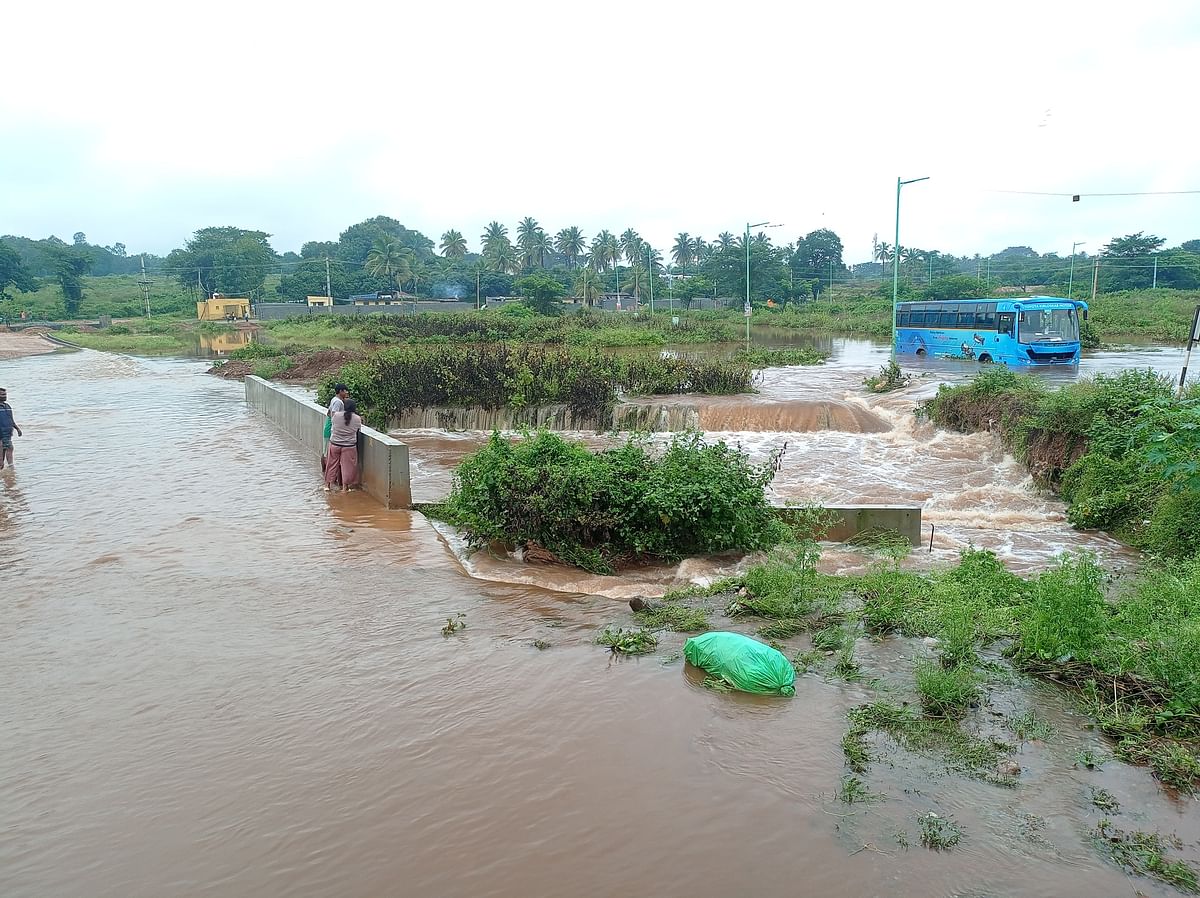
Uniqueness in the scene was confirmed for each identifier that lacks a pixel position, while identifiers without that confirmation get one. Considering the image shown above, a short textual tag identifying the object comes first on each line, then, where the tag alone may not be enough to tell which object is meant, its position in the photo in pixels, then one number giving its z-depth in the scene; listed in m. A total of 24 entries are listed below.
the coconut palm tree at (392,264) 82.94
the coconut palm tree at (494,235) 108.75
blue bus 27.52
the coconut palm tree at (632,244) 105.75
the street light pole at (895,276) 26.35
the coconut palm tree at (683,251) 114.94
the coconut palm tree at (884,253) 114.62
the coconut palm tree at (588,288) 75.81
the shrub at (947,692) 5.46
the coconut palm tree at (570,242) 108.94
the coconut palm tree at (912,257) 100.75
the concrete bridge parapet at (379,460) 11.80
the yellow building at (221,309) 76.88
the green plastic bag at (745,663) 5.90
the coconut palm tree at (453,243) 101.88
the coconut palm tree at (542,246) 102.94
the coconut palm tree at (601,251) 100.55
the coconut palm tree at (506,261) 98.06
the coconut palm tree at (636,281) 84.56
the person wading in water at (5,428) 14.41
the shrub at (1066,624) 5.93
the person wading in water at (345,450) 12.65
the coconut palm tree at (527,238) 103.62
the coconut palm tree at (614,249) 98.49
